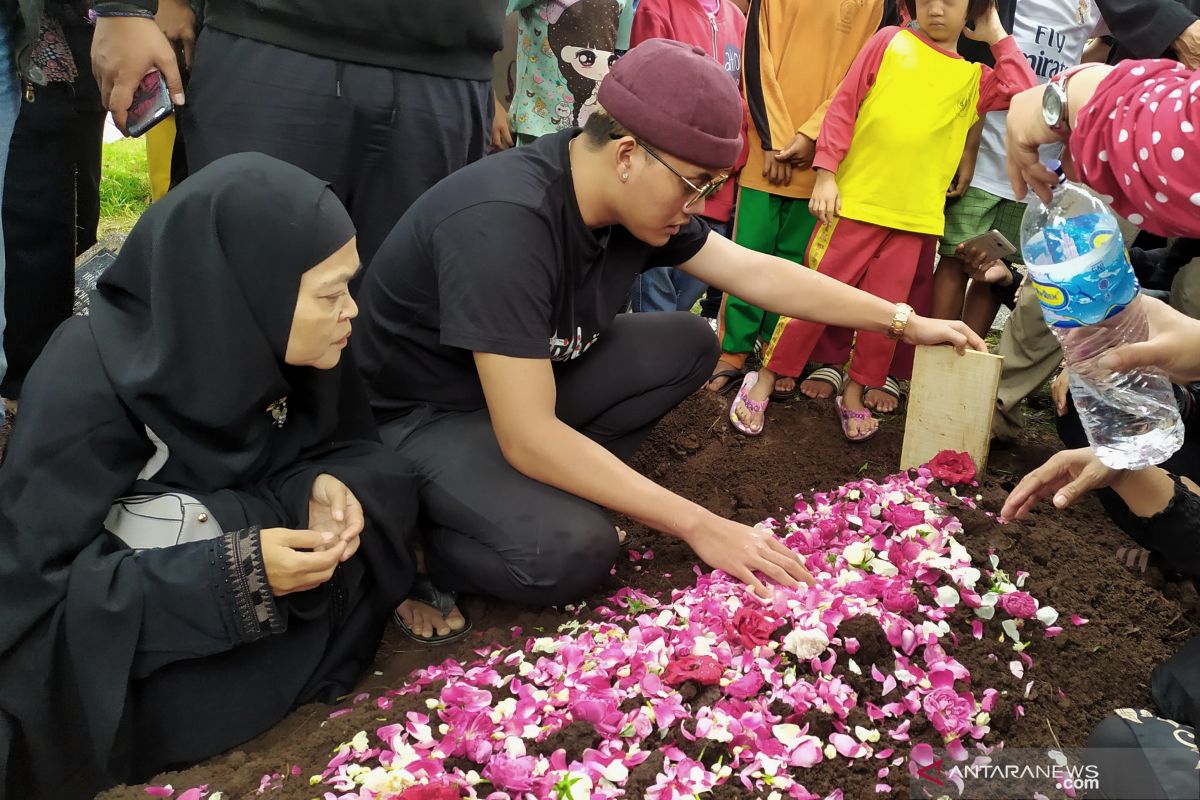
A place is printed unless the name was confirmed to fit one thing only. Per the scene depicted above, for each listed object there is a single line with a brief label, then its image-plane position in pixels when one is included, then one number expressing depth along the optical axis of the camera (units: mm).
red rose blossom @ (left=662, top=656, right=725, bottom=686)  1945
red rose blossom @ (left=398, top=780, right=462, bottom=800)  1650
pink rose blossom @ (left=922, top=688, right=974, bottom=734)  1902
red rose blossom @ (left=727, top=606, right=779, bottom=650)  2064
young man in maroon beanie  2312
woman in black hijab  1878
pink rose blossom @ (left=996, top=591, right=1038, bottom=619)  2229
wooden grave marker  2770
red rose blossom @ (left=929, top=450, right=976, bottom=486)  2818
